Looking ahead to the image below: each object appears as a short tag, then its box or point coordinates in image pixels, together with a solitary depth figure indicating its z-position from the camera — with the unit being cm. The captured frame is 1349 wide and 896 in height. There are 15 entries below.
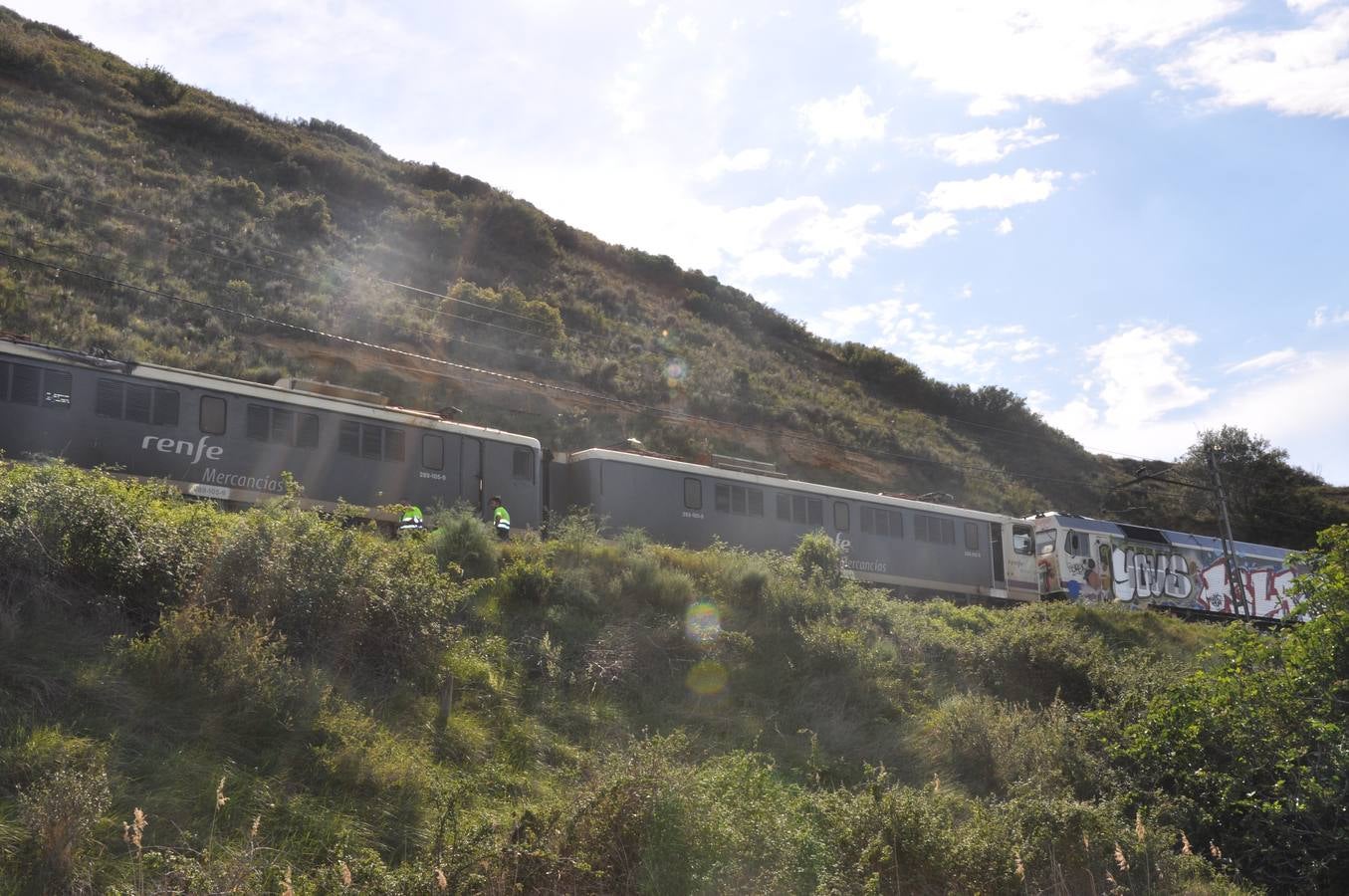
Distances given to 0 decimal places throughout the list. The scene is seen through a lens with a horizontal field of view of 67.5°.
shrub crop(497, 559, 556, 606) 1614
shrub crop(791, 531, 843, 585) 2014
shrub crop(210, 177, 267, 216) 4231
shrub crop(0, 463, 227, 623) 1038
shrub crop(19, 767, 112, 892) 687
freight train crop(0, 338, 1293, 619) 1834
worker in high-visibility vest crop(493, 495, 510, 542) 2016
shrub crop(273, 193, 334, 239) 4260
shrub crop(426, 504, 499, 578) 1691
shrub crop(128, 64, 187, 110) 4769
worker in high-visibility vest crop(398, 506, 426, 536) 1762
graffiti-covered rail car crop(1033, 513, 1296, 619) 3312
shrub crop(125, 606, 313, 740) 972
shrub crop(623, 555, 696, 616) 1744
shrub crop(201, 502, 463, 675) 1127
